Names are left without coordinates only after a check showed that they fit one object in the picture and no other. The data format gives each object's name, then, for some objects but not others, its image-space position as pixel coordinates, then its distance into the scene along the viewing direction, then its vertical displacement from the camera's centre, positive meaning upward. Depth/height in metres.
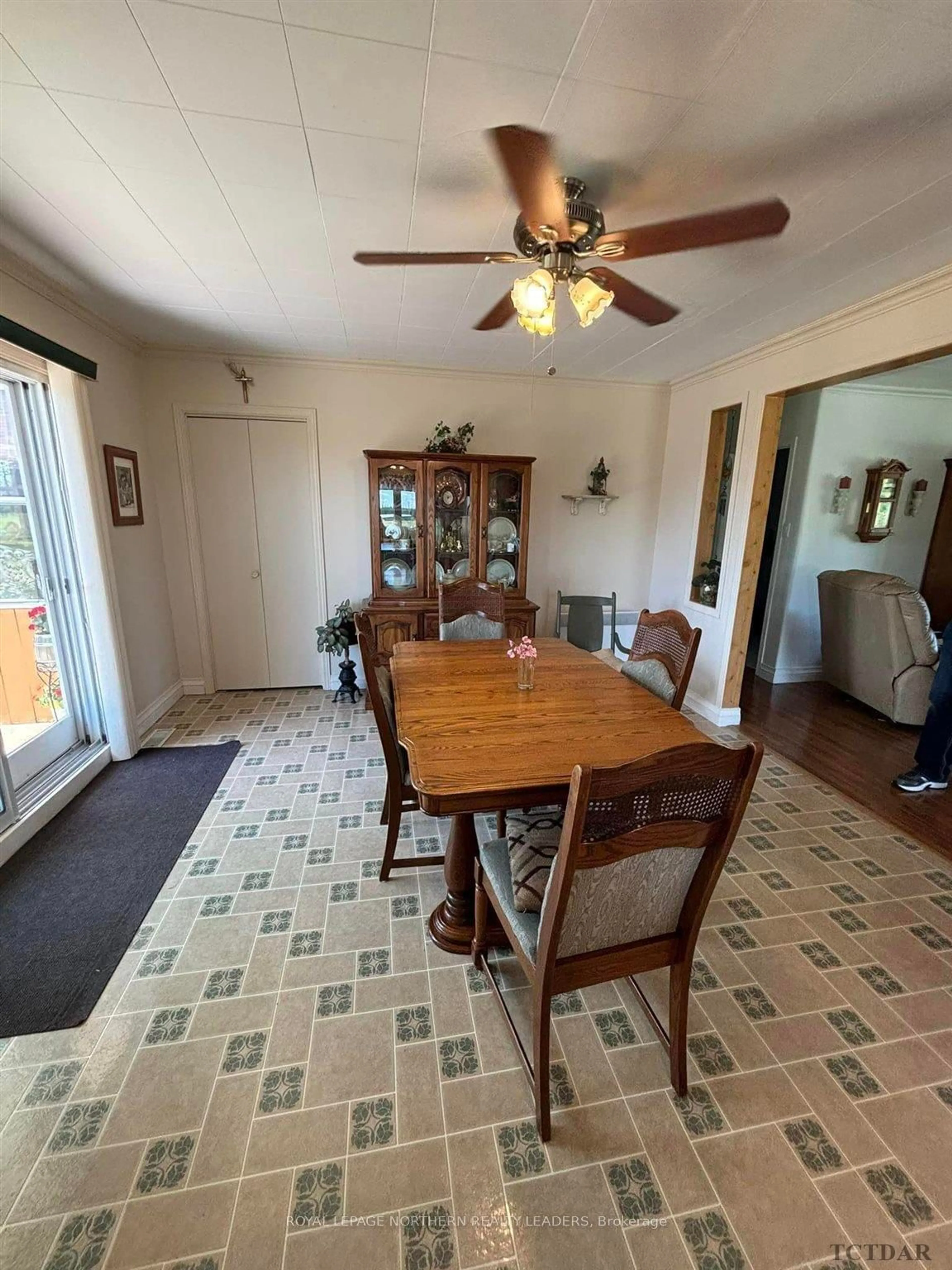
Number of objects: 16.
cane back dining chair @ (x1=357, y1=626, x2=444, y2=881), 1.76 -0.91
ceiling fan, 1.35 +0.82
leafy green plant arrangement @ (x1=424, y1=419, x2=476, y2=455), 3.73 +0.54
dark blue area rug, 1.57 -1.47
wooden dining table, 1.32 -0.68
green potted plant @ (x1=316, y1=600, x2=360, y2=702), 3.80 -0.93
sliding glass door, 2.45 -0.45
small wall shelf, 4.21 +0.15
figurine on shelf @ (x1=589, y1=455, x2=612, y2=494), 4.15 +0.33
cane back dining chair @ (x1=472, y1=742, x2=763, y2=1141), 0.97 -0.76
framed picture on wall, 3.02 +0.16
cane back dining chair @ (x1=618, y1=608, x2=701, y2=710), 2.01 -0.57
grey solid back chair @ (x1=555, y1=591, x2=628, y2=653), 4.14 -0.85
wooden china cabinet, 3.67 -0.10
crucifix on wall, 3.52 +0.94
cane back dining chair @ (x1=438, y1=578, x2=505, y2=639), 3.06 -0.54
